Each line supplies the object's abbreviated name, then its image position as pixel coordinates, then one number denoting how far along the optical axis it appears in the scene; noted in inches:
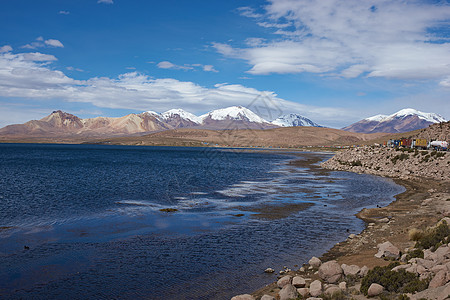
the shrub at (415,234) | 689.6
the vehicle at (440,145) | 2862.5
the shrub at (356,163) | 3038.4
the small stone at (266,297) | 460.1
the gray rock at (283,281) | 528.4
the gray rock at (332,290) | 442.1
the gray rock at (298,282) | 506.0
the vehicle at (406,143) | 3526.3
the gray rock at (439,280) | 390.0
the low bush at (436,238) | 571.5
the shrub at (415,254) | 540.4
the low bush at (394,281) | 413.4
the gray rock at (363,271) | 501.8
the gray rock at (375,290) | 429.4
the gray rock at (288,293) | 464.4
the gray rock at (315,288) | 453.7
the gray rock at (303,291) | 464.0
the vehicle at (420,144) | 3189.0
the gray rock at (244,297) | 468.8
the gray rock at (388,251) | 581.0
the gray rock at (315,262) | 608.1
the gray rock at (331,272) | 512.1
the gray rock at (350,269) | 508.6
